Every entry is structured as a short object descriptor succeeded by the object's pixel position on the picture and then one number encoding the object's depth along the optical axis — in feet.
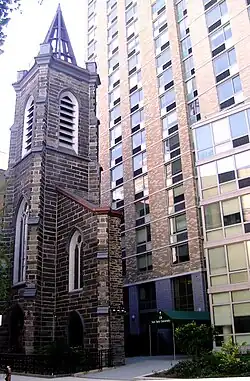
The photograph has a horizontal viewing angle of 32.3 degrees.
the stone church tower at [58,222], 62.03
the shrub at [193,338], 55.16
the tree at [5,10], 24.90
